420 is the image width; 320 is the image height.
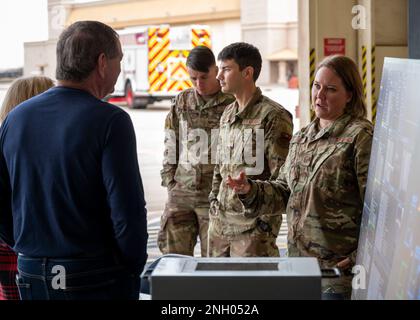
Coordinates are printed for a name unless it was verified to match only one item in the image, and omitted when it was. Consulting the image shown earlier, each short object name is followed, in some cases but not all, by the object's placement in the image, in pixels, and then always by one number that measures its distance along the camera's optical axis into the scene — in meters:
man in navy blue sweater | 2.60
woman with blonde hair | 3.56
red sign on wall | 8.28
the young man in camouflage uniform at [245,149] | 4.42
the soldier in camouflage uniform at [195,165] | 5.46
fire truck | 23.41
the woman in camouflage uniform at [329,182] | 3.24
